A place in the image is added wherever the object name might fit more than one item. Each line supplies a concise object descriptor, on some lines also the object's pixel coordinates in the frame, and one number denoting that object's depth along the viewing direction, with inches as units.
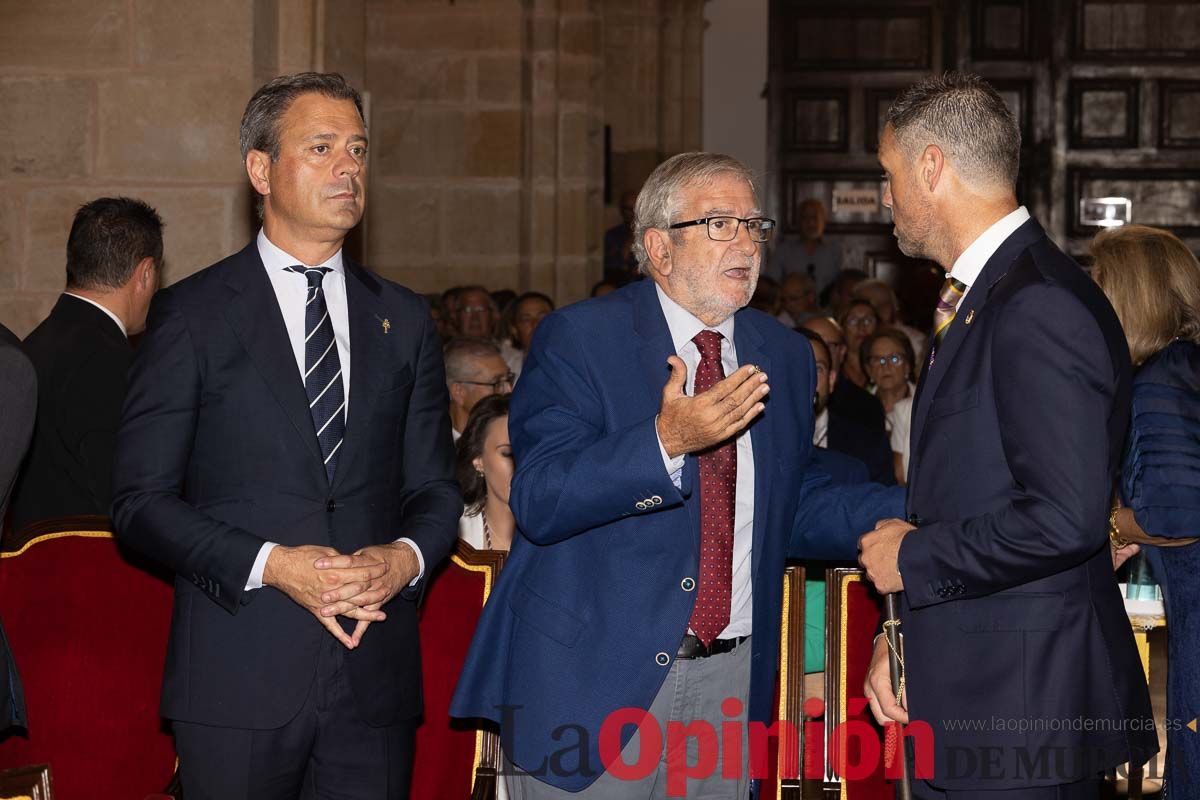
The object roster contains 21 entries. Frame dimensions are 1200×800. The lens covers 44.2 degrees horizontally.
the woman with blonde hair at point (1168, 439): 151.3
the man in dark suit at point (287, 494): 112.2
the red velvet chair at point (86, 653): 154.6
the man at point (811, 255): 479.8
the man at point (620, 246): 453.1
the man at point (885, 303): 377.4
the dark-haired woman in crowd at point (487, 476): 184.4
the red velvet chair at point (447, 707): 156.1
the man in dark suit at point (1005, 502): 102.4
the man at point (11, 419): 112.4
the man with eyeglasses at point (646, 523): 115.0
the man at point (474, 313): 346.9
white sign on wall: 531.8
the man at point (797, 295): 403.2
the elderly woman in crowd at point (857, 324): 349.7
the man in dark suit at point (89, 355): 172.9
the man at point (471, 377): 236.7
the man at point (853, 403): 270.8
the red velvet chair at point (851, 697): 156.4
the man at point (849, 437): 245.9
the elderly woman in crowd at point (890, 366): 305.0
